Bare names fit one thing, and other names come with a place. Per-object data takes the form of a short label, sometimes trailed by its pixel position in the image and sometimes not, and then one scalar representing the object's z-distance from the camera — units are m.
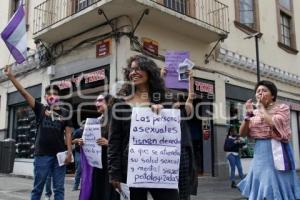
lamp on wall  9.48
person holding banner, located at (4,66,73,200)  3.71
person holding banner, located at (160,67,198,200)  2.34
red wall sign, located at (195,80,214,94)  8.65
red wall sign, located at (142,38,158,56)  7.77
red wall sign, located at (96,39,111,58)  7.76
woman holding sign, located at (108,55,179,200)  2.23
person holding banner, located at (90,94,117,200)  3.45
